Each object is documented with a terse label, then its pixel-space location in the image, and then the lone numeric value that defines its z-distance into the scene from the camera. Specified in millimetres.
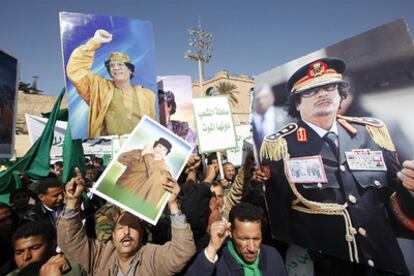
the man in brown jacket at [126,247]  1989
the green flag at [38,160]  3816
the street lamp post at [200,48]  28938
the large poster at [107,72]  2721
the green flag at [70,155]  3254
